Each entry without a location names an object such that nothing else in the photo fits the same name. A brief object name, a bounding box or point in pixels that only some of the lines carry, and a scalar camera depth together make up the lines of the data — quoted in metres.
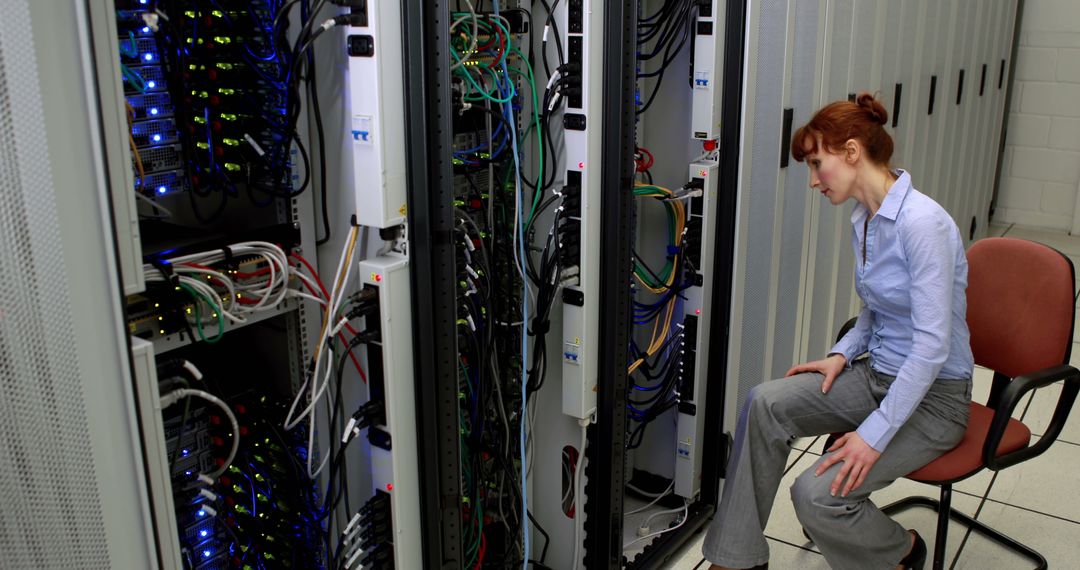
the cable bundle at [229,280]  1.63
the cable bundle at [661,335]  2.76
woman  2.03
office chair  2.16
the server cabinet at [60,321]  1.07
